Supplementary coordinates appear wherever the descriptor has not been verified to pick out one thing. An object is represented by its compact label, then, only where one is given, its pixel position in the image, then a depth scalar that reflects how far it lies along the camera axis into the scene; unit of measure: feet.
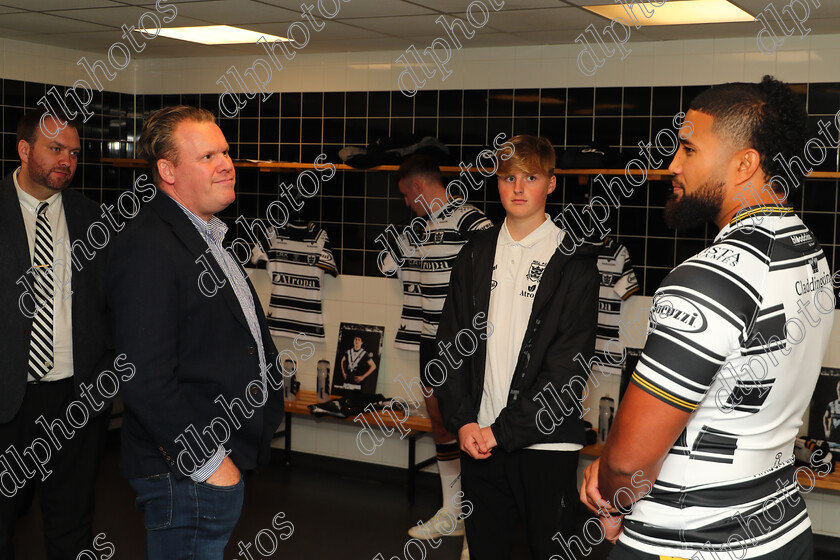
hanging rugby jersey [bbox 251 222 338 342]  15.87
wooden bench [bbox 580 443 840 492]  11.53
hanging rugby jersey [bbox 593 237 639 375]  13.57
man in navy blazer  5.83
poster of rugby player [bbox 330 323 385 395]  15.62
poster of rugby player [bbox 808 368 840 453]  12.33
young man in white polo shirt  8.28
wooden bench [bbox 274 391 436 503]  14.43
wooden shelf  12.26
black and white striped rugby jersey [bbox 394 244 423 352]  14.87
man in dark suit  8.93
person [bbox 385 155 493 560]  12.62
